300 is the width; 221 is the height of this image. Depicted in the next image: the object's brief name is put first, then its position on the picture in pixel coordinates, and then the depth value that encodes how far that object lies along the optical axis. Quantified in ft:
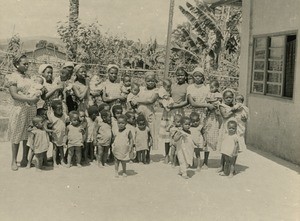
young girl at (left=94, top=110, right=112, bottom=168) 22.27
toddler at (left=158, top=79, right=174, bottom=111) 23.59
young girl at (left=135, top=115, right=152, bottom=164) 23.00
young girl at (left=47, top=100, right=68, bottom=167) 21.67
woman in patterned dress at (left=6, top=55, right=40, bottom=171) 20.71
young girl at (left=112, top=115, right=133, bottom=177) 20.48
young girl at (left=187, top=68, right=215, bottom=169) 22.65
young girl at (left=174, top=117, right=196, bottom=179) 21.19
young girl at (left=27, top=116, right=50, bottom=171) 21.08
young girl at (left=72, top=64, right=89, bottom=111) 22.45
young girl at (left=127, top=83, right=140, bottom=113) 24.47
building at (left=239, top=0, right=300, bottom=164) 25.13
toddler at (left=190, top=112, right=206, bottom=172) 22.17
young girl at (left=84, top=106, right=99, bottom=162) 22.66
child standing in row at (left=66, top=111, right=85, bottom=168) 21.90
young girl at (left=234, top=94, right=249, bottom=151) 22.80
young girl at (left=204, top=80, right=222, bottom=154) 22.68
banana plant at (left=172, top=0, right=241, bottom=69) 62.59
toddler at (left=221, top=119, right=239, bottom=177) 21.35
